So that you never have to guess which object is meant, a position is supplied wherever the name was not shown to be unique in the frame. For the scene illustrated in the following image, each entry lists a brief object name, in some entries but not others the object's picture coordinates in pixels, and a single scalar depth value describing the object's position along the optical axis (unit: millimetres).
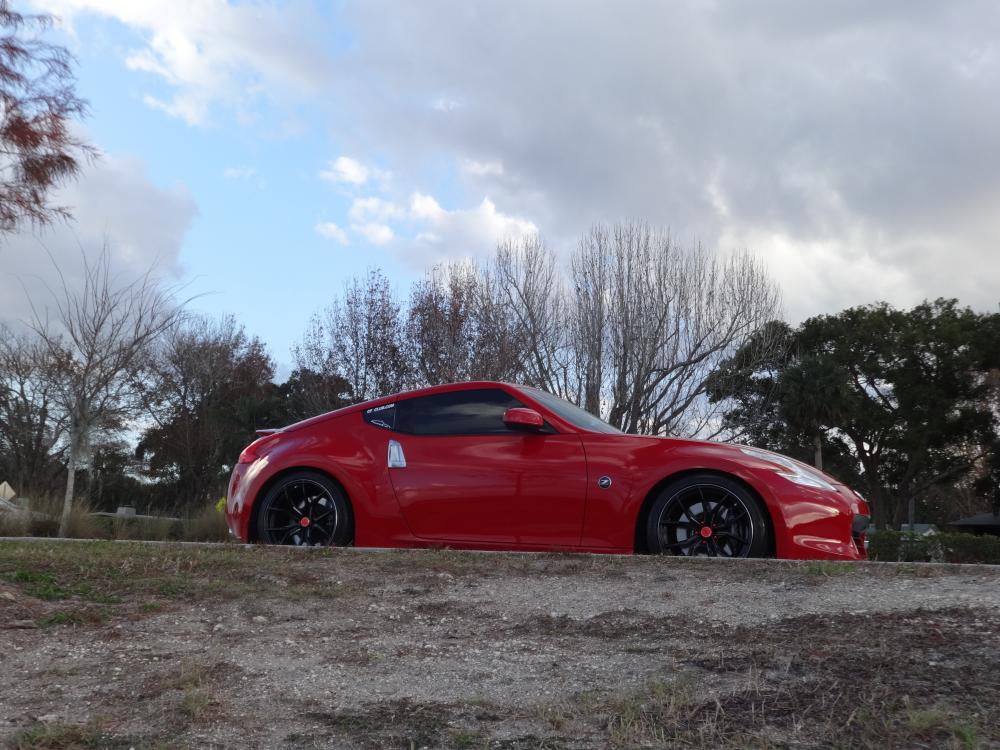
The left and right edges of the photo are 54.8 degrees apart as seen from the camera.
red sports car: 5859
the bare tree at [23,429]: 30406
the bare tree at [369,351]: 27000
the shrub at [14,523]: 11375
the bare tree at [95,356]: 16656
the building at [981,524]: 45000
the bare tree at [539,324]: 27156
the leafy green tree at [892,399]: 38000
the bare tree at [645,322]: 26984
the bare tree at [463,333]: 25156
